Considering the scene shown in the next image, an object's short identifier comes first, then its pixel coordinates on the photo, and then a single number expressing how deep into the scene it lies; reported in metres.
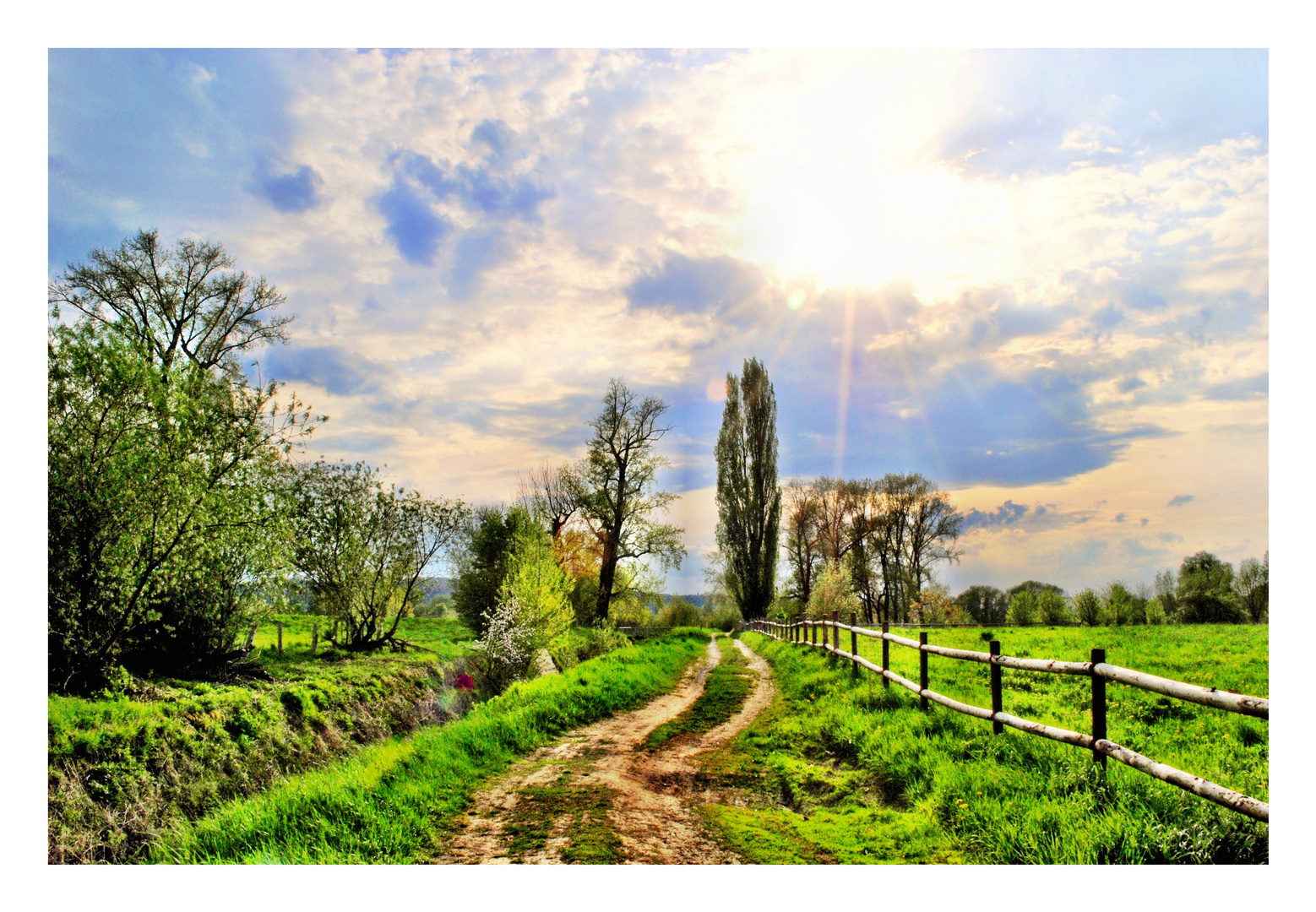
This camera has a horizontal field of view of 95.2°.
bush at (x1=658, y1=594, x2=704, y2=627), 46.00
